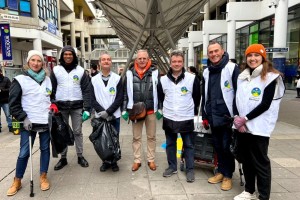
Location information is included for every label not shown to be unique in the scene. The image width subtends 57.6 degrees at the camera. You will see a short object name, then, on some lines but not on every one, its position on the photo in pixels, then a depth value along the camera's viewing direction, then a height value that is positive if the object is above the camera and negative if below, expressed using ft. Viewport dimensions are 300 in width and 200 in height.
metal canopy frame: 30.94 +7.63
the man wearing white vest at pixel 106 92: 14.42 -0.95
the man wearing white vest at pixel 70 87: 14.70 -0.70
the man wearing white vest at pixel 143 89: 14.26 -0.81
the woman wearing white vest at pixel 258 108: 10.14 -1.34
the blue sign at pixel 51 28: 81.41 +14.29
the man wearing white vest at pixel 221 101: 12.05 -1.25
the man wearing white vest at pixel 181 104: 13.37 -1.50
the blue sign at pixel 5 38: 29.41 +3.92
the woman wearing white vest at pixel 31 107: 12.02 -1.46
